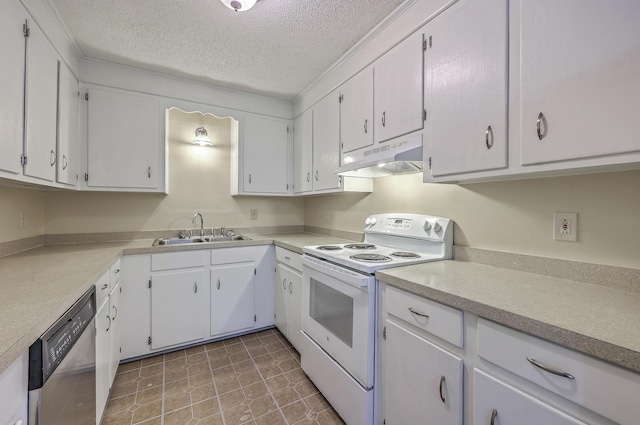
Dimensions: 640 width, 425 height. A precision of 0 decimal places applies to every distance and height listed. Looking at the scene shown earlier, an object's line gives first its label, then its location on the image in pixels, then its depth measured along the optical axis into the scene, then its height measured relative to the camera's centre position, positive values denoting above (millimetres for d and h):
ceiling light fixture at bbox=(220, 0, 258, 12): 1450 +1141
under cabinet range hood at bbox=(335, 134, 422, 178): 1514 +331
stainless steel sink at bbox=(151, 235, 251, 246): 2405 -270
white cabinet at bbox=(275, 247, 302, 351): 2150 -709
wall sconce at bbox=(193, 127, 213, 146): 2650 +744
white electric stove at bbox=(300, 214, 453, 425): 1343 -510
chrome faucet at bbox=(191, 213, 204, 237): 2751 -94
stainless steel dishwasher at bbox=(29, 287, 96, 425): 746 -533
